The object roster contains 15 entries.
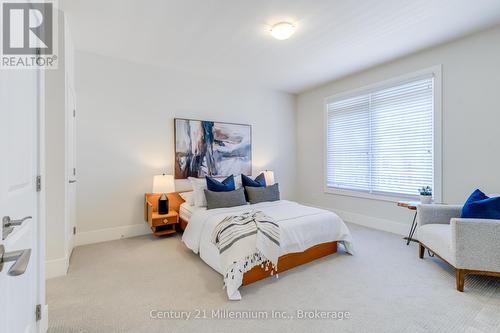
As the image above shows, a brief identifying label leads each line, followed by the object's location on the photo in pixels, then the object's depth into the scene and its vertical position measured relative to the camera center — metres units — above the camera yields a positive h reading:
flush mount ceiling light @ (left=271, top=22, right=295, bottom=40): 2.73 +1.60
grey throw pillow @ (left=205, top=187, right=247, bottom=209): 3.36 -0.47
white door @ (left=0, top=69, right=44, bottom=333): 0.94 -0.11
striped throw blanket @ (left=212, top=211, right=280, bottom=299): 2.17 -0.78
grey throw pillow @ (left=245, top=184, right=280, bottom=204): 3.76 -0.44
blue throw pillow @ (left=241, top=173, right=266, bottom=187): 4.05 -0.27
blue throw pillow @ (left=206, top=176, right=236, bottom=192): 3.65 -0.30
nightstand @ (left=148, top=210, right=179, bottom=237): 3.47 -0.83
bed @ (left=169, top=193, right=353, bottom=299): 2.56 -0.80
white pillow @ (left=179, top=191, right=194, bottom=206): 3.69 -0.48
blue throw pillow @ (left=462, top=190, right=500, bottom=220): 2.21 -0.42
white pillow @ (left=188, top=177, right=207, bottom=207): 3.51 -0.38
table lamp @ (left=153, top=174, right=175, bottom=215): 3.62 -0.32
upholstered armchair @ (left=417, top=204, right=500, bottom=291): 2.07 -0.75
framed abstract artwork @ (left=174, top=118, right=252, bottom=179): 4.12 +0.34
